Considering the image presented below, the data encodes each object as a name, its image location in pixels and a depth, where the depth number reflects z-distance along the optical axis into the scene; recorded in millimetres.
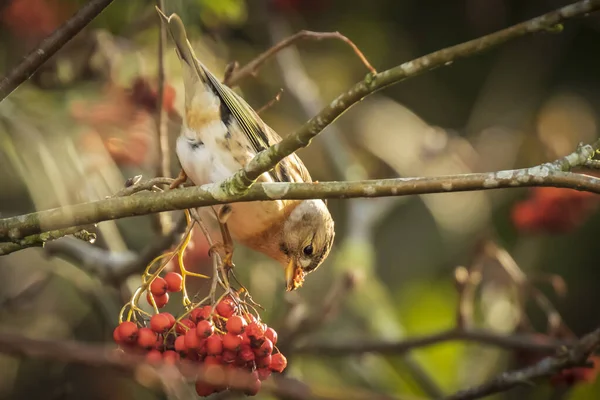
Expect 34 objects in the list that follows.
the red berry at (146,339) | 4414
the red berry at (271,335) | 4636
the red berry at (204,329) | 4445
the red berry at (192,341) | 4406
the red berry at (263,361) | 4527
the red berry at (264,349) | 4484
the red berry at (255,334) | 4473
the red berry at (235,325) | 4496
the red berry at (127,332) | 4422
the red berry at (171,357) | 4371
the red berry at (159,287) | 4867
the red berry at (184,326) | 4648
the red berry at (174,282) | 4883
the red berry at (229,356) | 4414
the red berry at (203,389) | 4443
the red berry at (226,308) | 4730
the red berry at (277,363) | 4668
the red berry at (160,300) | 4922
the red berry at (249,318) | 4779
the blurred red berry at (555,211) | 9117
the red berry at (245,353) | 4422
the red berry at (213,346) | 4383
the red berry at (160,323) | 4520
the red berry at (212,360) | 4404
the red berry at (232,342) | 4402
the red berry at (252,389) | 3610
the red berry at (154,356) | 4146
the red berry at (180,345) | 4441
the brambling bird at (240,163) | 6164
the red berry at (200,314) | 4652
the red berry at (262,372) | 4578
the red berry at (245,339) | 4484
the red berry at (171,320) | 4566
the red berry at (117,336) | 4449
